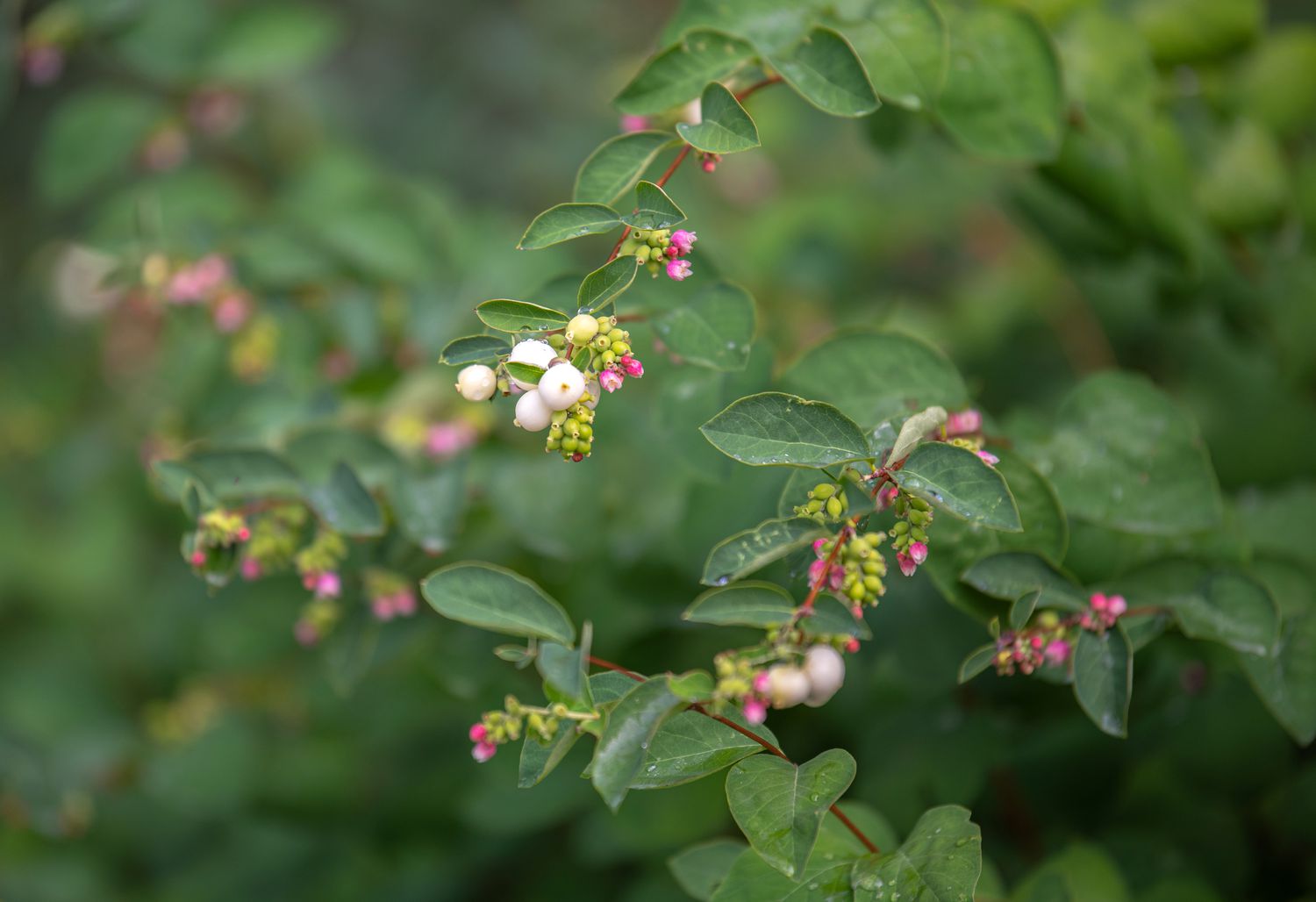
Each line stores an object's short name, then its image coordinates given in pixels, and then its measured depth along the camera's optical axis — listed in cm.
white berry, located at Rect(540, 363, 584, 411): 67
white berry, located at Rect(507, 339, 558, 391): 68
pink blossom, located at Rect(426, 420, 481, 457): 86
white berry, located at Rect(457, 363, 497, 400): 68
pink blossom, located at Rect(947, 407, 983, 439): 74
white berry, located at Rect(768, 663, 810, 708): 67
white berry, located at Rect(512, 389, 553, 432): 67
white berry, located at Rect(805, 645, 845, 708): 68
